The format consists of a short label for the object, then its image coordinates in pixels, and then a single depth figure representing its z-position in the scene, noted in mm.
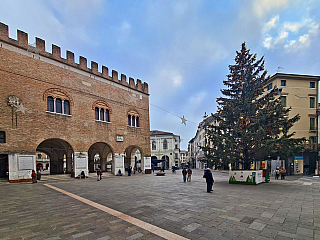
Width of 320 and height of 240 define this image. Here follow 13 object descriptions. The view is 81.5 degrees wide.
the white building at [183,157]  157688
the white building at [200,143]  52819
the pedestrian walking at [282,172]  18956
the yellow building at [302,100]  27078
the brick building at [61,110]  15820
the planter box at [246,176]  13776
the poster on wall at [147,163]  28623
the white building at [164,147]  55281
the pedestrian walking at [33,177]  15492
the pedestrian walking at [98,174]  18494
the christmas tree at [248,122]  13894
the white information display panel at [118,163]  24375
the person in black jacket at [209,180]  10578
